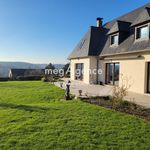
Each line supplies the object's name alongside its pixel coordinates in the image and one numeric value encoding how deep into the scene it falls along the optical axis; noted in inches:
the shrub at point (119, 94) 303.2
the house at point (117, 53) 446.2
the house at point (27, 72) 1218.7
